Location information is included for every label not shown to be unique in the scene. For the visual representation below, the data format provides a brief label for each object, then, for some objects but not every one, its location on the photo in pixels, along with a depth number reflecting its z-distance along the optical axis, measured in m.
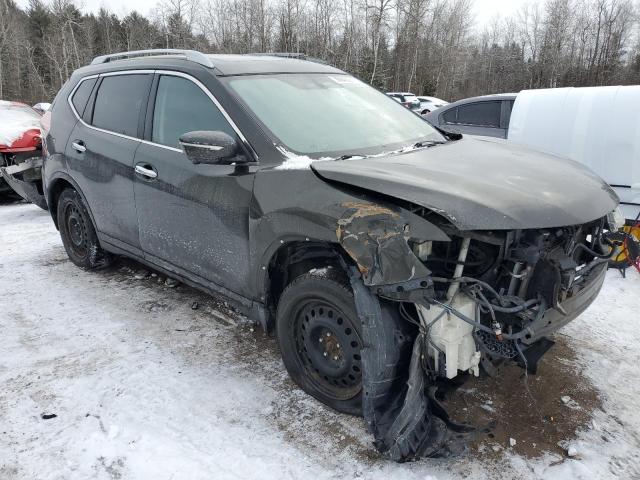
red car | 6.69
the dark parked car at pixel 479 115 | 7.00
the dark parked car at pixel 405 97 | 23.77
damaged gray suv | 2.27
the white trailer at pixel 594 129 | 5.36
